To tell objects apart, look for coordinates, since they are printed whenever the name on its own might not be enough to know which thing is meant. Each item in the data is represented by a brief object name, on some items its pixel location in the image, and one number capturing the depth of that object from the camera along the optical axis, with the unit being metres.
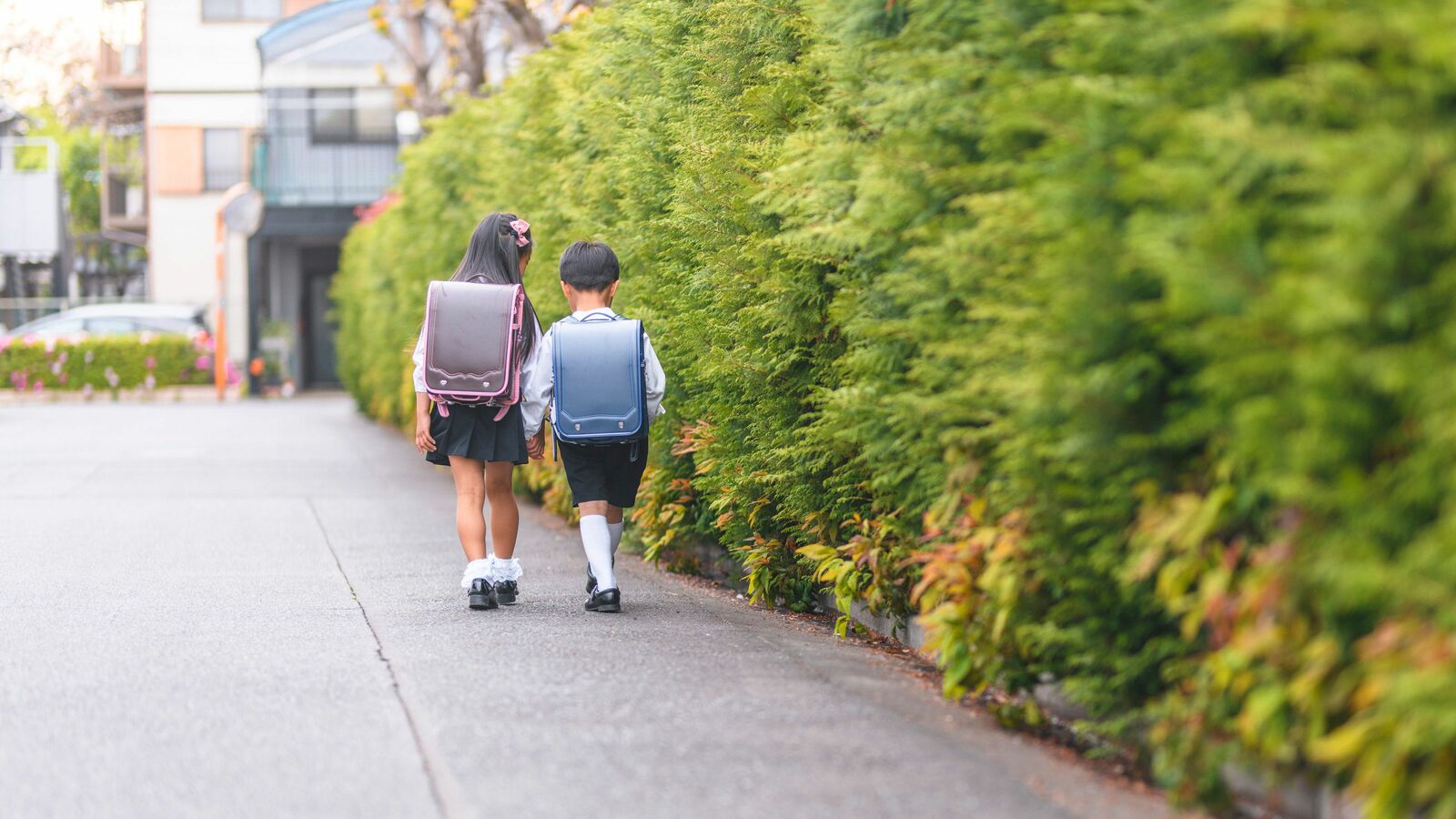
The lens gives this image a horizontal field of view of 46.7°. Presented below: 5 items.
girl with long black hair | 7.38
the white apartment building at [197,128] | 41.47
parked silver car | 35.50
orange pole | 32.72
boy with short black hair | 7.29
